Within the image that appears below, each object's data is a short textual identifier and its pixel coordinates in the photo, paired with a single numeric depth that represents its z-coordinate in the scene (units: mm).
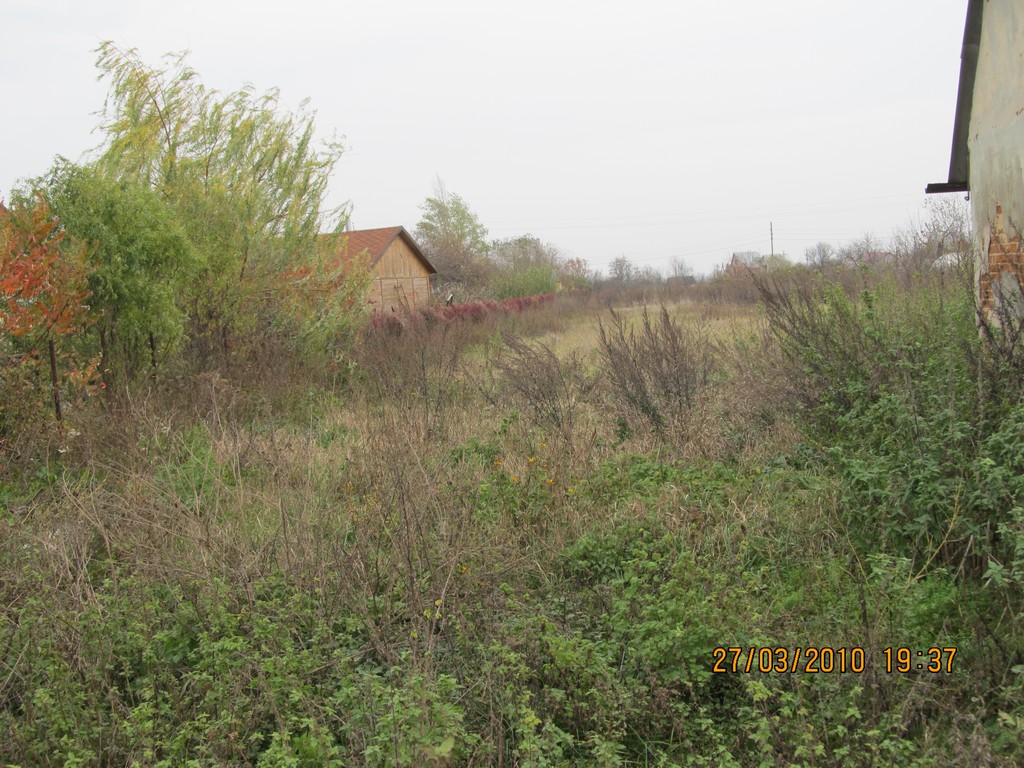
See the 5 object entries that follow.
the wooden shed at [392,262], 28734
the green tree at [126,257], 7566
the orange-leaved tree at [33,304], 6605
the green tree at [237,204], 10195
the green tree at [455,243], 41719
